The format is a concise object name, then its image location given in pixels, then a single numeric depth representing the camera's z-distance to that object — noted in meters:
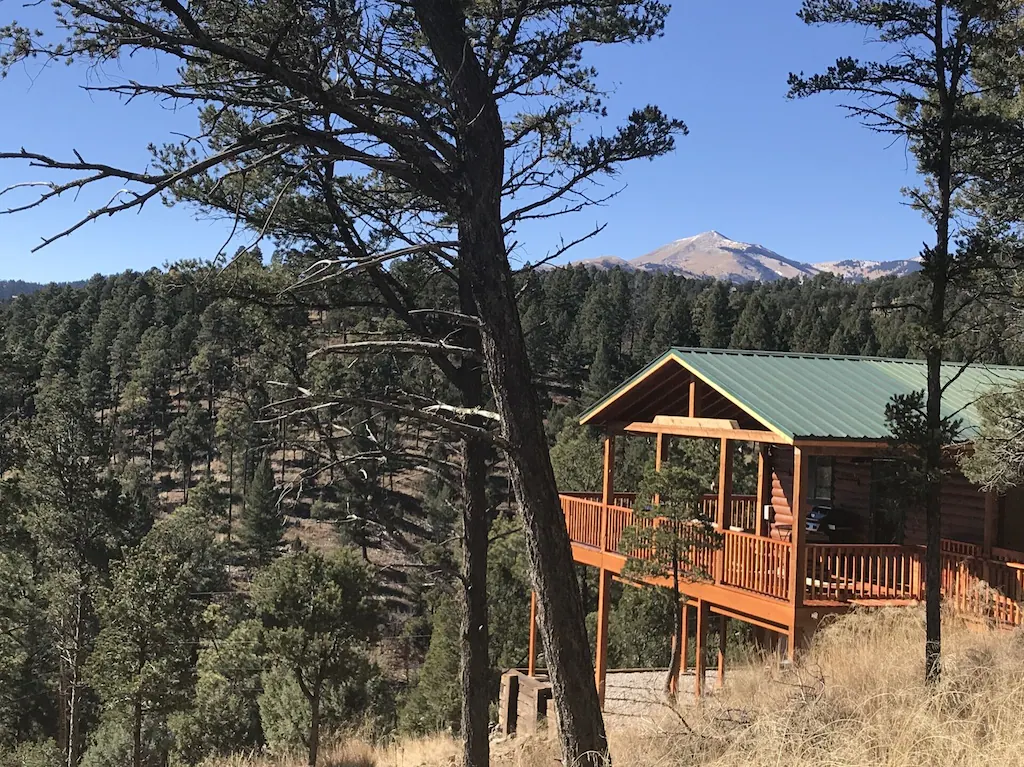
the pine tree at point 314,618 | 21.42
